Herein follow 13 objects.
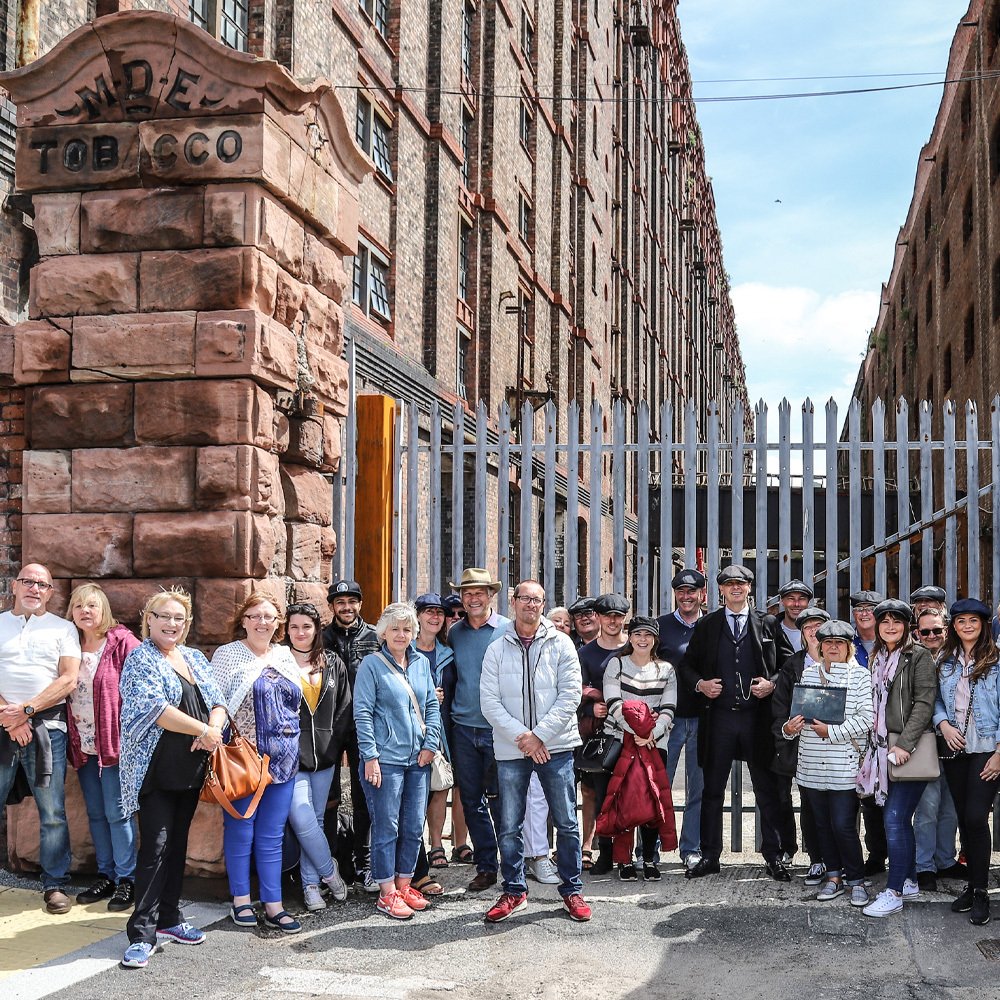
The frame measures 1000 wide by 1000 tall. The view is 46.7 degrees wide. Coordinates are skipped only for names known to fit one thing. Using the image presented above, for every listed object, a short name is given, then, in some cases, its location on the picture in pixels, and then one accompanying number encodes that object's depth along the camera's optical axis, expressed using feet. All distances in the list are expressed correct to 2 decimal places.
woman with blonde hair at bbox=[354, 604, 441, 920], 20.47
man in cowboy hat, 22.76
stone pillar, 21.48
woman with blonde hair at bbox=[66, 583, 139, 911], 19.99
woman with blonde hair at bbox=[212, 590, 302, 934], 19.40
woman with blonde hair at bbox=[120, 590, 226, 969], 18.03
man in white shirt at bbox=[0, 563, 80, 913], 19.77
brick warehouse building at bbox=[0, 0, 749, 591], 47.85
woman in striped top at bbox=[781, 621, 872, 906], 21.33
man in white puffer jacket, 20.54
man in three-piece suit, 23.31
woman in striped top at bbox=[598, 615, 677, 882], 23.06
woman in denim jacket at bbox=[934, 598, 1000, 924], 20.30
